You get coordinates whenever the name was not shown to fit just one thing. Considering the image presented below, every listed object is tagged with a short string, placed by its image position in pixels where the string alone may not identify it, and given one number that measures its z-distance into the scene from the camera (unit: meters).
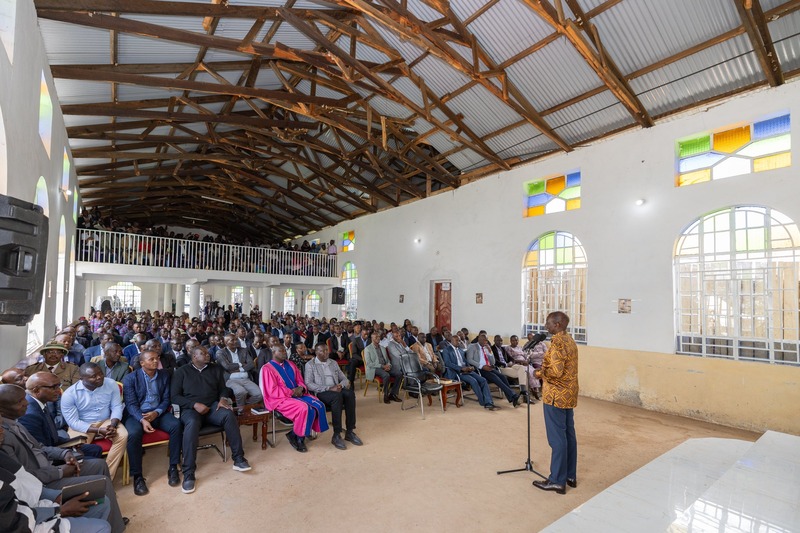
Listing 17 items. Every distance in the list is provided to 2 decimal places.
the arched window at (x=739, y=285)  5.19
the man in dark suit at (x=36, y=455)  2.23
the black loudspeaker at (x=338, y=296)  13.09
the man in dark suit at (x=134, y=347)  5.95
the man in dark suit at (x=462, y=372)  5.93
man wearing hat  4.07
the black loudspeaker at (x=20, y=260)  1.62
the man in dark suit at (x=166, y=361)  4.82
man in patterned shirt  3.24
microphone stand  3.71
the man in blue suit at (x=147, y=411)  3.32
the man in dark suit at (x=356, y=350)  6.89
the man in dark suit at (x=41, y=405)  2.75
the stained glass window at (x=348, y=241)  13.96
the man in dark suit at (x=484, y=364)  6.31
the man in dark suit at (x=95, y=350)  5.32
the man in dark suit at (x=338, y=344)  7.56
